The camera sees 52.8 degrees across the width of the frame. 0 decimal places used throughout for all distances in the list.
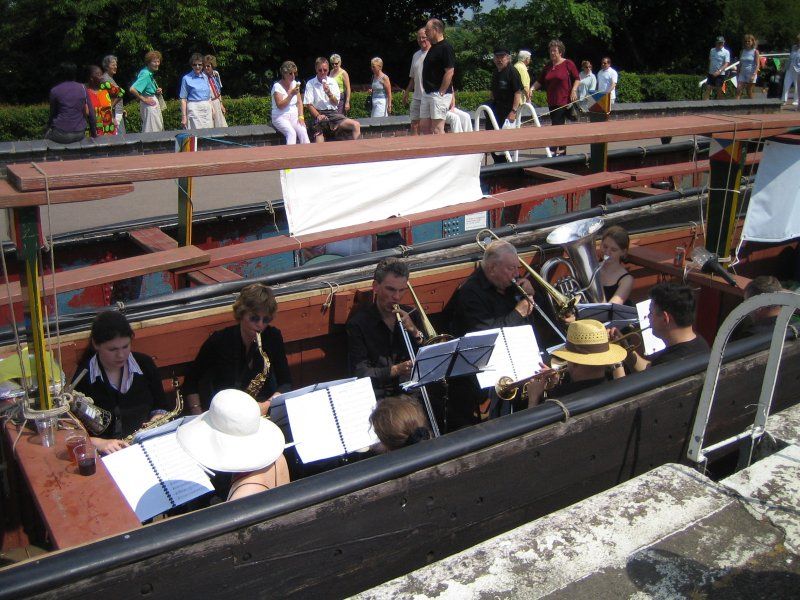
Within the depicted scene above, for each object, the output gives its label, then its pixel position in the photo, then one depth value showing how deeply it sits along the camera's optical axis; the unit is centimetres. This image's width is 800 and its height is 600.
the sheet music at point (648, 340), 462
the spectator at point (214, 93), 1262
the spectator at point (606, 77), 1638
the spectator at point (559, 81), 1213
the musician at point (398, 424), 321
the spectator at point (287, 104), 1122
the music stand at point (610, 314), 470
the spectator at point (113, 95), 1196
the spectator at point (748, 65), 1905
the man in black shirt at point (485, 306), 469
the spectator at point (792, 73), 1756
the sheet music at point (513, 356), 430
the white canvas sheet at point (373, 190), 523
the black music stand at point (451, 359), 389
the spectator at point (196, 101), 1217
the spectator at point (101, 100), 1160
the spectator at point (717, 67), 2089
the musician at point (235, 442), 301
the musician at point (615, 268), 527
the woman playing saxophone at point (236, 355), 412
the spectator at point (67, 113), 1008
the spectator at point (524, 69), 1143
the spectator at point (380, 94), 1402
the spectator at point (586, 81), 1551
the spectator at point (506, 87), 1041
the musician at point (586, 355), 384
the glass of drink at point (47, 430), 312
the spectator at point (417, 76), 1004
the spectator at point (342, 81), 1307
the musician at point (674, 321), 405
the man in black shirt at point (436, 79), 958
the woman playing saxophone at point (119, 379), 370
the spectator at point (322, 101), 1183
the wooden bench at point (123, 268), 404
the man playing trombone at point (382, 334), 443
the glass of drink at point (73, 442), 306
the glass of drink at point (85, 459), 298
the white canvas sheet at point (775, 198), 528
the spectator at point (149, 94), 1213
